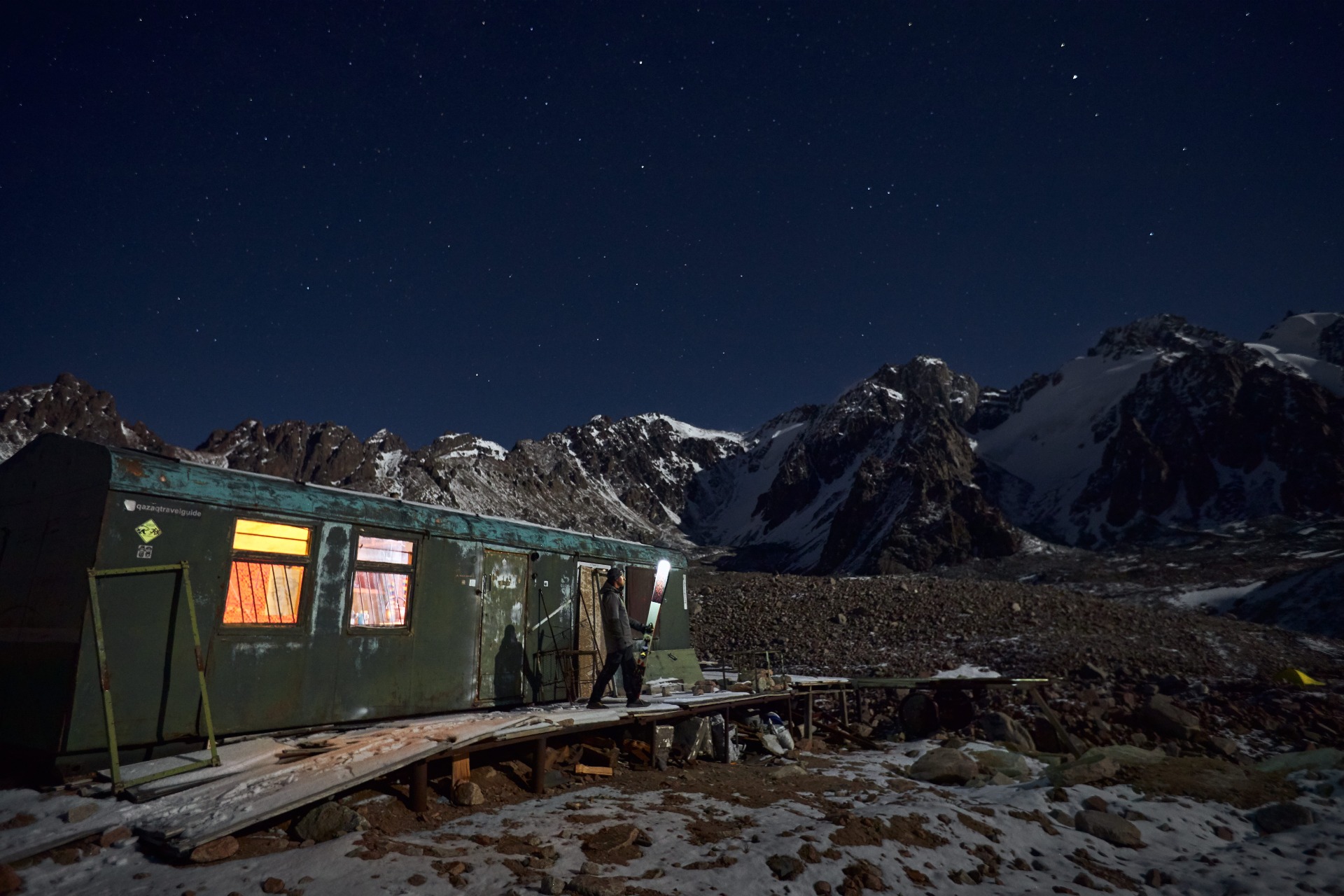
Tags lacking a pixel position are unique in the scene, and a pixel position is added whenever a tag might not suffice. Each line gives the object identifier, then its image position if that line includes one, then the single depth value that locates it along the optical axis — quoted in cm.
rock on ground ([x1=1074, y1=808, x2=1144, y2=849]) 847
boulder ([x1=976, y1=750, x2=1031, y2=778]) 1120
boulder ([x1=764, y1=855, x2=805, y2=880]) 605
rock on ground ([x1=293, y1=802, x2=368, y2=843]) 609
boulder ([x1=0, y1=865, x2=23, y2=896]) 466
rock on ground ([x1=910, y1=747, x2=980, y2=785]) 1095
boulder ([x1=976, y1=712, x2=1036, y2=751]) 1395
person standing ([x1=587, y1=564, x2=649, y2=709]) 1066
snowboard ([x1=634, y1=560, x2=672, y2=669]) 1476
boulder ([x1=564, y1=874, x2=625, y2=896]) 526
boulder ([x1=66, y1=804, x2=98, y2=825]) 554
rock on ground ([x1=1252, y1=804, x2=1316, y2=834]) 916
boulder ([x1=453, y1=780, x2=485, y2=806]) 766
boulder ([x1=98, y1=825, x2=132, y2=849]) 534
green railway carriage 705
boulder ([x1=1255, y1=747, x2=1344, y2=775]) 1128
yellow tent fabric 1782
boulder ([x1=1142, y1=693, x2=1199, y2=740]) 1385
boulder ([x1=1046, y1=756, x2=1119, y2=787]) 1030
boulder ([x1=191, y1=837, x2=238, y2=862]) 525
